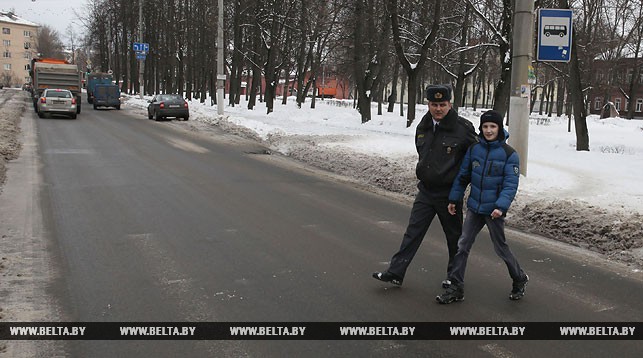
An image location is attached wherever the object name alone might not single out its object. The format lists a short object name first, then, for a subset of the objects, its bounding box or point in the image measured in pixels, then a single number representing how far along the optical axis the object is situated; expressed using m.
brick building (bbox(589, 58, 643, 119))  43.70
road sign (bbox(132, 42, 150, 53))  44.78
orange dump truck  35.00
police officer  4.96
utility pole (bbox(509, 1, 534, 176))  10.30
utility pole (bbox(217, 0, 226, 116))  29.33
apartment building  127.88
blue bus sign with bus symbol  9.92
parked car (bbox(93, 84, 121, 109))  39.50
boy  4.71
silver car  27.56
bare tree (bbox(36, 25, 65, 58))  112.44
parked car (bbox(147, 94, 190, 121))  29.23
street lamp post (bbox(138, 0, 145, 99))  47.09
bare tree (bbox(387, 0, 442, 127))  23.59
